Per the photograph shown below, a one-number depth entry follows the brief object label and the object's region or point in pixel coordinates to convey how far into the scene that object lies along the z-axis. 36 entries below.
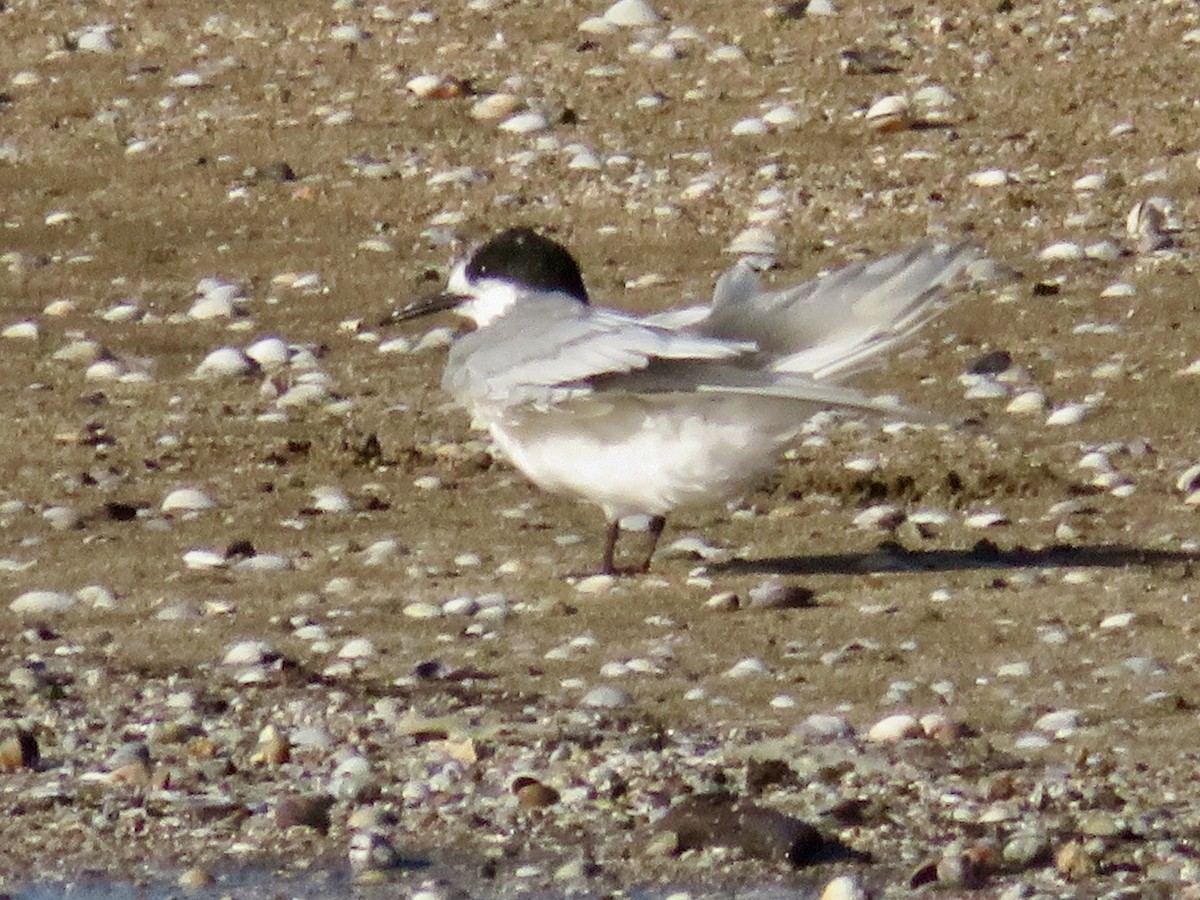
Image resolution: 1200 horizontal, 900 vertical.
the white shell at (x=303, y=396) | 14.49
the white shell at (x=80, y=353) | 15.29
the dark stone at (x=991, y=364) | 14.42
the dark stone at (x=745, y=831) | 8.35
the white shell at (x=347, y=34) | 20.36
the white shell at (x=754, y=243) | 16.53
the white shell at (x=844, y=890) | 8.00
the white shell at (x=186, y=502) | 12.74
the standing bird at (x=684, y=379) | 10.73
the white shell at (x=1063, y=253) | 16.06
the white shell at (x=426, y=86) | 19.27
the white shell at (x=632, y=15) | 20.20
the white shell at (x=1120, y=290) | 15.48
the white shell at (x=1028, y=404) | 13.80
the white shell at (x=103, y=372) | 14.98
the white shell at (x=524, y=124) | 18.56
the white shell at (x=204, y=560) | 11.82
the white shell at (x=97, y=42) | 20.56
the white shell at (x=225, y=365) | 15.02
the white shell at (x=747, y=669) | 10.16
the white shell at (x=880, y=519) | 12.27
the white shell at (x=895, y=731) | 9.30
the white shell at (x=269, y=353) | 15.12
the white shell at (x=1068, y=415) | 13.59
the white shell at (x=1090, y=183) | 17.12
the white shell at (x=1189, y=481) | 12.49
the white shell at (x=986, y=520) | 12.23
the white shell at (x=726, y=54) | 19.50
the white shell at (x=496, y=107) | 18.84
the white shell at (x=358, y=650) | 10.48
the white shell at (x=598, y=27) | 20.11
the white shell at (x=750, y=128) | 18.28
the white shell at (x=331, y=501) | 12.72
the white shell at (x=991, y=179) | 17.30
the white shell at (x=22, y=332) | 15.74
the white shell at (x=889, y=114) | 18.14
